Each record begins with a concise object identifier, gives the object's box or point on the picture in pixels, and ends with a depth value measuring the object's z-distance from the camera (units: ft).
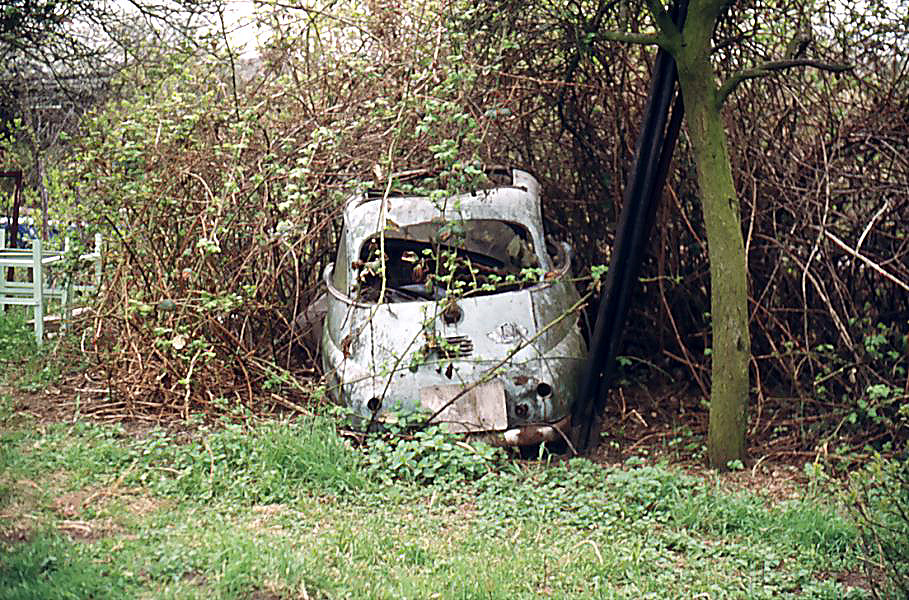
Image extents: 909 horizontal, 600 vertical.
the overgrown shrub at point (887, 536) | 14.73
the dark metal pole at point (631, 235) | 23.44
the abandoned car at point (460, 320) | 23.49
